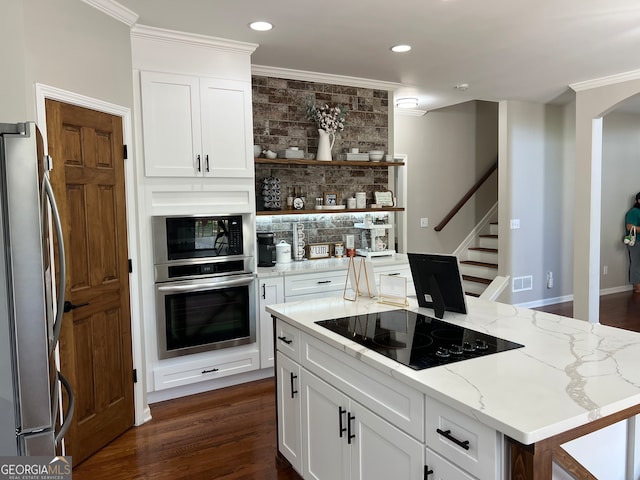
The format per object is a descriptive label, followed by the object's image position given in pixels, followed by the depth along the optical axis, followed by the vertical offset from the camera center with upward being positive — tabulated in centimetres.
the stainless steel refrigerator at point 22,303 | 129 -24
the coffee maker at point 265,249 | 421 -34
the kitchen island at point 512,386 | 125 -55
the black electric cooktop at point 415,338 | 173 -54
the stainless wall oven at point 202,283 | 349 -54
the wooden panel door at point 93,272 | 265 -35
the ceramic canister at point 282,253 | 438 -39
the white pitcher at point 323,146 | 451 +62
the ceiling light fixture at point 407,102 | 557 +127
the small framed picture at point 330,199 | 473 +11
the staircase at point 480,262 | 656 -80
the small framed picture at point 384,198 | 497 +12
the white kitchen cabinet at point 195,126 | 343 +66
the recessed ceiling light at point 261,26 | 329 +131
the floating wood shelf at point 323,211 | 425 -1
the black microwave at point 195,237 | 346 -19
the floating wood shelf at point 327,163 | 417 +46
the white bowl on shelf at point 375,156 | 484 +55
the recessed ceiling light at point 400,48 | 383 +132
